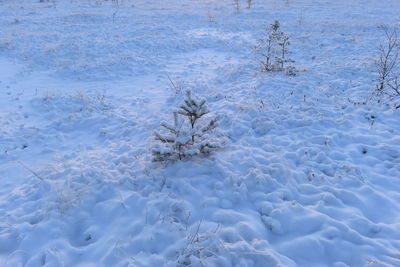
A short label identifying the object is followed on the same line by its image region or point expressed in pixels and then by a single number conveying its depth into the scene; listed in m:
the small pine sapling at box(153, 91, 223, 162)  5.77
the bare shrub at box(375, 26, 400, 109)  8.31
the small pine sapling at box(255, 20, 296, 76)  10.97
